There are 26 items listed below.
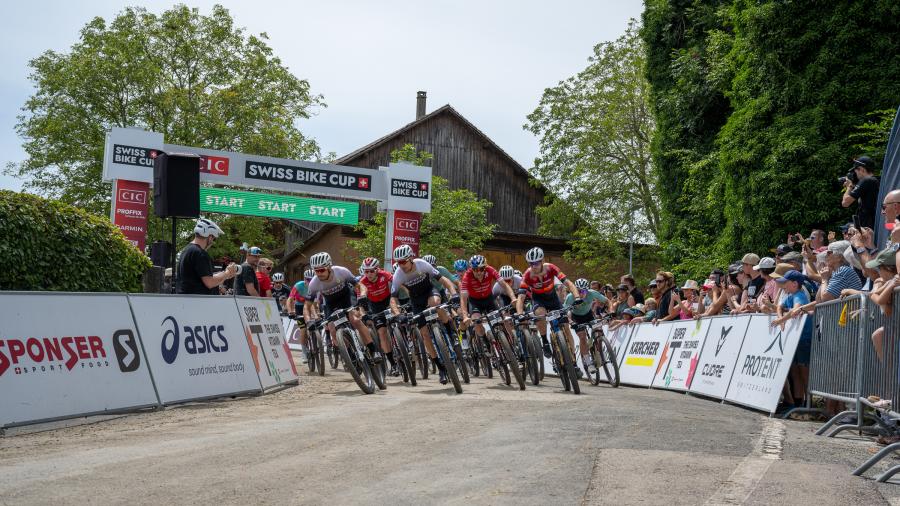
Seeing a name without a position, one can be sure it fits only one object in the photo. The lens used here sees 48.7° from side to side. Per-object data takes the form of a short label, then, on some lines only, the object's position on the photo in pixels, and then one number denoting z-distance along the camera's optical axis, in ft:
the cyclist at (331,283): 46.97
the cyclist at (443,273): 51.01
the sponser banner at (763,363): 36.88
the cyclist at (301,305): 58.07
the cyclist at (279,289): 78.59
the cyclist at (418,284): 47.55
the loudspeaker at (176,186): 47.47
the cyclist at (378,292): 48.85
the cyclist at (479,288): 49.72
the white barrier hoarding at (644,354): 54.45
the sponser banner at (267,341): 44.50
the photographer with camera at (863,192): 41.60
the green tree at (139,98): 153.79
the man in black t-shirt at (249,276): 53.21
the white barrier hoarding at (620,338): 61.09
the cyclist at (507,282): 57.88
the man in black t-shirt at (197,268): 40.34
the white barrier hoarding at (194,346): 36.19
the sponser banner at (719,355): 43.29
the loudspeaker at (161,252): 53.57
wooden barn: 184.96
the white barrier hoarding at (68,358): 29.71
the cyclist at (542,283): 49.80
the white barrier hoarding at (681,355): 48.85
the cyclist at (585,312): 50.47
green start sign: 102.73
